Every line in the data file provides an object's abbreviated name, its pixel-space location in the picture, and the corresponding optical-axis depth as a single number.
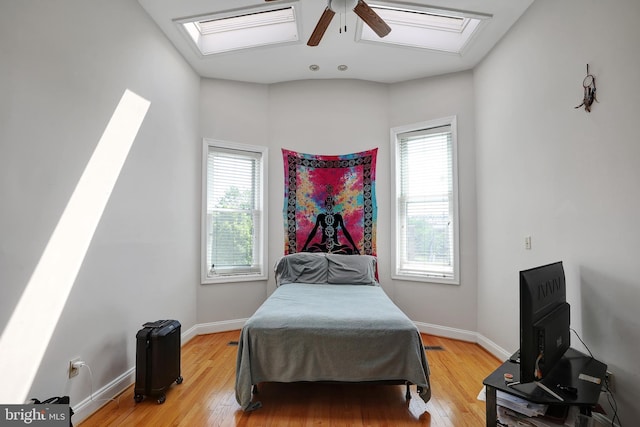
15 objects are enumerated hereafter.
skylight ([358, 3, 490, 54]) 3.11
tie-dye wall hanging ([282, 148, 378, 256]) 4.11
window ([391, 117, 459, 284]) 3.75
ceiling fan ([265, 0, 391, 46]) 2.32
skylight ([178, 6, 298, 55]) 3.15
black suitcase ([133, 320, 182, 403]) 2.30
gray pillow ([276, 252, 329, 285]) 3.70
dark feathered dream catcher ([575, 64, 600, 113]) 2.02
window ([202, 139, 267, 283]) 3.93
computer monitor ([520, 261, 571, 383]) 1.52
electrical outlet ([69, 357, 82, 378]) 2.02
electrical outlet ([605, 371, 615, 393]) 1.82
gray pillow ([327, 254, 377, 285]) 3.65
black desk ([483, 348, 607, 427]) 1.49
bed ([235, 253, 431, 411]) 2.18
